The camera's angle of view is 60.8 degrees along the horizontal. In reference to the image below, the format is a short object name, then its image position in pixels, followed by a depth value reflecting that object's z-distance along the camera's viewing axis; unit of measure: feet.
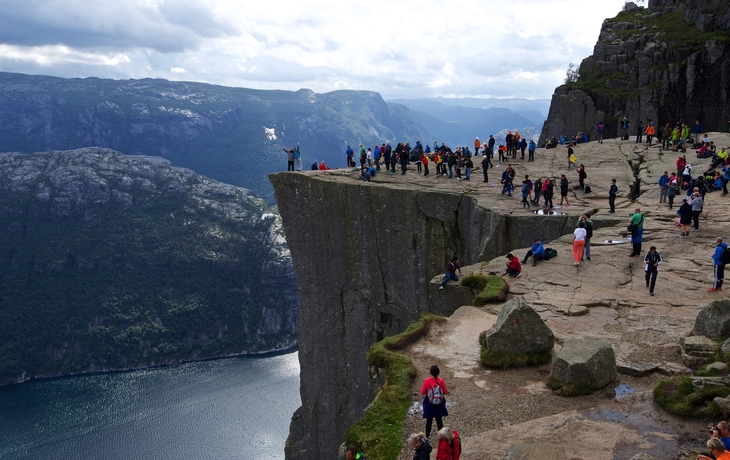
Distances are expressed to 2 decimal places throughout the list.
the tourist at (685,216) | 98.99
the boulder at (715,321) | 59.93
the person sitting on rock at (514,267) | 89.45
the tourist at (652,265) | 78.95
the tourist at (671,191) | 116.06
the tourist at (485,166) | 142.73
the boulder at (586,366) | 54.65
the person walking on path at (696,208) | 100.37
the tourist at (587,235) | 93.56
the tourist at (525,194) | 121.90
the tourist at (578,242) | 91.50
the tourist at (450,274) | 92.22
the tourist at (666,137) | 170.19
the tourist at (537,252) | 94.89
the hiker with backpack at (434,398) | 48.83
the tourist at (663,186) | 122.31
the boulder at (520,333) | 61.26
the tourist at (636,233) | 90.43
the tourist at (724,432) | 39.16
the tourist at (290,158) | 159.37
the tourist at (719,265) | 76.84
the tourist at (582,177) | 133.84
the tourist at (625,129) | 193.96
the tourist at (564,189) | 120.37
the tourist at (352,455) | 43.92
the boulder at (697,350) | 57.57
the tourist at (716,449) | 37.82
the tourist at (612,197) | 112.27
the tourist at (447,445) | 41.11
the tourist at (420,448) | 40.75
